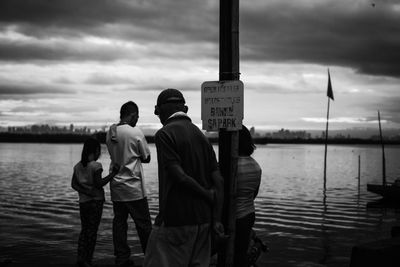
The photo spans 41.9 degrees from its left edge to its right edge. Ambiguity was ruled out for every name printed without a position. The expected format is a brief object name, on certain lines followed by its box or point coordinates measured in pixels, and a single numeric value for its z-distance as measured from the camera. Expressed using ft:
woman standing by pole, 17.01
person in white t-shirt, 22.20
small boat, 78.48
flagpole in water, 119.96
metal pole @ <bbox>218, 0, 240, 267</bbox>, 16.87
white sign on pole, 17.06
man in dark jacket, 13.23
